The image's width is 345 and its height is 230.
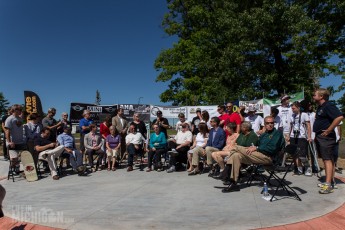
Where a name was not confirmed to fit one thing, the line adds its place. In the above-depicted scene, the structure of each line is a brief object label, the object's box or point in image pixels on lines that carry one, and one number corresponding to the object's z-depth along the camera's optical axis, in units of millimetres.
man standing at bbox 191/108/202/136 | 8914
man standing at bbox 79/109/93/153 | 8930
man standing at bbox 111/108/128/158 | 9383
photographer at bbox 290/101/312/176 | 6813
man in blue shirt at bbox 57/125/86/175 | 7814
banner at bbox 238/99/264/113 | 12492
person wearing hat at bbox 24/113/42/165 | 7730
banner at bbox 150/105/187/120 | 13125
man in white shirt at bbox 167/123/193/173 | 8062
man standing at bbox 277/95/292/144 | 7254
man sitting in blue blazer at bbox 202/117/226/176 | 7129
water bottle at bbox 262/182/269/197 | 5059
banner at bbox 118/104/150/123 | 12977
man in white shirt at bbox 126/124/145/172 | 8344
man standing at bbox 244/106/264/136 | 8203
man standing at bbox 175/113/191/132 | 8711
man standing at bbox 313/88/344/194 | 5133
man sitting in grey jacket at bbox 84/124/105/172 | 8352
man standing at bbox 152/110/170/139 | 8914
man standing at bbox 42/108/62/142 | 8516
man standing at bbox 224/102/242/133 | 7988
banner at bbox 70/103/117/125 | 14758
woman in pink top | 6461
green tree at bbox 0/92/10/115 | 57538
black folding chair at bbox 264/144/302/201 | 4946
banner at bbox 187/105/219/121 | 12789
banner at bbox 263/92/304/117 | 11695
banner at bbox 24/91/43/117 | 13842
